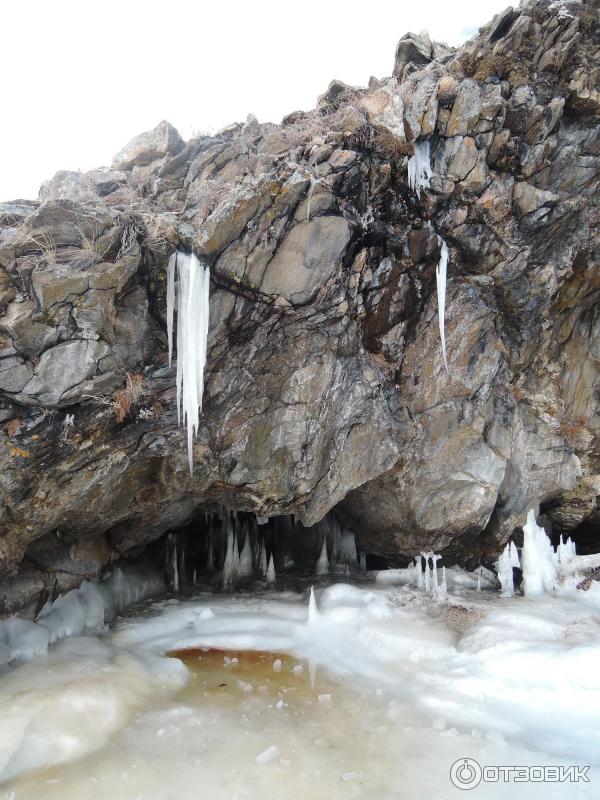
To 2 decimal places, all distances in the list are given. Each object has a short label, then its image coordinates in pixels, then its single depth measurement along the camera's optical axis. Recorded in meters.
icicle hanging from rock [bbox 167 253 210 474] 9.02
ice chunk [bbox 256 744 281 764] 6.12
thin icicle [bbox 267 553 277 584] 14.38
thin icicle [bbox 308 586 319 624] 10.53
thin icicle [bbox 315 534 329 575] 15.07
